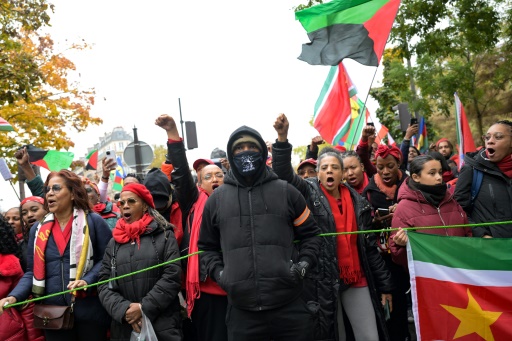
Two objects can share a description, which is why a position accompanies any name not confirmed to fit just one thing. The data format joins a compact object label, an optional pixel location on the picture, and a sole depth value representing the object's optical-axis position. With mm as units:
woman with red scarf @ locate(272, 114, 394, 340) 4816
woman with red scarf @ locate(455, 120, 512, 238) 5102
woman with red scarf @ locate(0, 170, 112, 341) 5055
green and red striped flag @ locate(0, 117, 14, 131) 8188
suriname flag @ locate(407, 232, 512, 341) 4488
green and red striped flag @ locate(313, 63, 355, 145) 8297
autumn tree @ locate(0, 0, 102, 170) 19156
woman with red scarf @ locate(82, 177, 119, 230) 6633
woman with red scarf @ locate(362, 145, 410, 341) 5904
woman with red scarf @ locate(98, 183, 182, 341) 4754
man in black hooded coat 4094
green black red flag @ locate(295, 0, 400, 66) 6582
